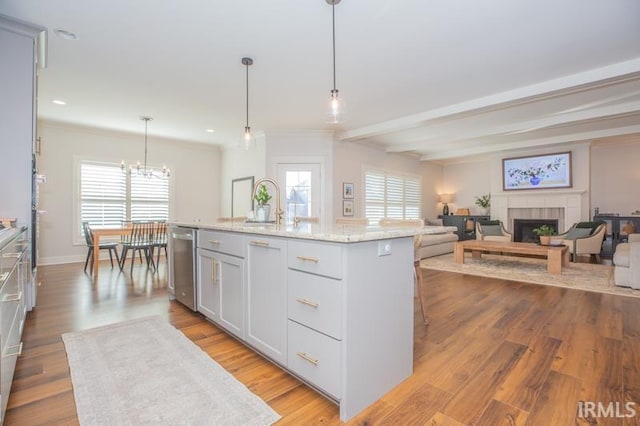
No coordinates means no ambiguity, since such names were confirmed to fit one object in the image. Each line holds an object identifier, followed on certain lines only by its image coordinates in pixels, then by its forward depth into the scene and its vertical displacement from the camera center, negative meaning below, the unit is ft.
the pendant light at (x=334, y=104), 8.09 +2.96
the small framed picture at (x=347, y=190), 21.34 +1.52
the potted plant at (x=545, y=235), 17.21 -1.28
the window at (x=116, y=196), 19.66 +1.03
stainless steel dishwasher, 9.45 -1.70
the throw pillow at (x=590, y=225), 19.54 -0.80
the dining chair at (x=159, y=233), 16.45 -1.13
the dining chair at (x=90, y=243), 15.80 -1.62
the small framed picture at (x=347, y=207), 21.50 +0.32
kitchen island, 4.96 -1.68
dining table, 15.02 -1.28
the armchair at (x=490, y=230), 23.11 -1.31
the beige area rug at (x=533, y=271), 13.07 -2.98
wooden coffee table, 15.44 -1.97
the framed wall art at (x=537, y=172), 23.72 +3.25
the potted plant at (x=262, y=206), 9.47 +0.18
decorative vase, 9.68 -0.03
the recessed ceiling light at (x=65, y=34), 9.11 +5.21
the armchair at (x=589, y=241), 18.79 -1.71
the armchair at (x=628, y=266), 12.27 -2.12
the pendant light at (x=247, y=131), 10.85 +3.05
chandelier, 19.99 +2.71
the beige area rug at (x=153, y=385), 4.94 -3.19
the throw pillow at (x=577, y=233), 19.67 -1.29
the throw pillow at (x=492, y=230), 23.43 -1.30
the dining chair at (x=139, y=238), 15.85 -1.39
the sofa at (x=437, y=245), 20.58 -2.24
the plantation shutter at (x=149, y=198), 21.35 +0.95
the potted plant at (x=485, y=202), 28.45 +0.96
